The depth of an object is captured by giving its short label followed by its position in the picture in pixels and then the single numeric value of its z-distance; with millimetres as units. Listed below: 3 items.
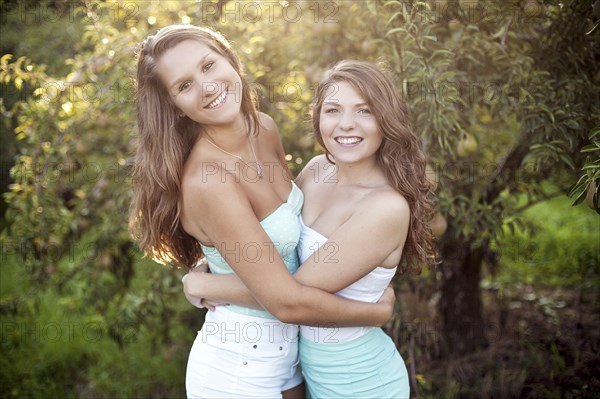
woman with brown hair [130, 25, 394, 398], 1834
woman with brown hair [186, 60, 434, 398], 1860
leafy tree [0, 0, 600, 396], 2365
